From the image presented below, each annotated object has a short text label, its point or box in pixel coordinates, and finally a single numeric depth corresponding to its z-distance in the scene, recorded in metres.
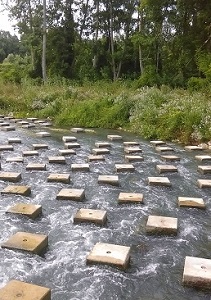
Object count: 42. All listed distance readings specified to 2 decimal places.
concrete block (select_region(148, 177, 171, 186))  5.11
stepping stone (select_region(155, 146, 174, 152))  7.55
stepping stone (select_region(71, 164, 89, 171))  5.84
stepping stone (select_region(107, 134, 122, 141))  8.89
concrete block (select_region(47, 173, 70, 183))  5.13
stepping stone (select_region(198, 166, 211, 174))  5.85
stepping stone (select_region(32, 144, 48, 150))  7.61
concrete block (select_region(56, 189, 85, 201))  4.38
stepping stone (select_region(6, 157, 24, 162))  6.35
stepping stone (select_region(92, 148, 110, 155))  7.16
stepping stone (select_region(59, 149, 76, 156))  7.06
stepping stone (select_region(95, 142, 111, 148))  7.89
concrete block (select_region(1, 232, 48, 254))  3.02
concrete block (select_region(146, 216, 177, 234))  3.47
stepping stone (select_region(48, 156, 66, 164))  6.34
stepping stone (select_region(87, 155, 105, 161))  6.57
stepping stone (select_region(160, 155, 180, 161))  6.79
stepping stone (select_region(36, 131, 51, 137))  9.14
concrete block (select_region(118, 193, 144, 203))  4.32
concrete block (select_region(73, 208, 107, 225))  3.65
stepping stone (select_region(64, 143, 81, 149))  7.72
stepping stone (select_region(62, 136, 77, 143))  8.40
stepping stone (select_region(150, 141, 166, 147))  8.24
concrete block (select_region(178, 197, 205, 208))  4.23
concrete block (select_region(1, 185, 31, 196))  4.53
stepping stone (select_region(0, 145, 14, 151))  7.42
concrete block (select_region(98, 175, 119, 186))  5.12
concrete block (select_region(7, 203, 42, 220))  3.80
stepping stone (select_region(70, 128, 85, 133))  10.02
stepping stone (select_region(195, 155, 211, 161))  6.75
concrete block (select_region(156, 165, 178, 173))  5.83
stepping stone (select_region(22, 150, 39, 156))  6.92
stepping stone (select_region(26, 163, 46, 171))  5.81
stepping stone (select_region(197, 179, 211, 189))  5.05
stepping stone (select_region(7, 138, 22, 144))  8.16
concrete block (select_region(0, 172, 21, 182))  5.18
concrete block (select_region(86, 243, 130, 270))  2.80
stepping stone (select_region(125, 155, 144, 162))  6.62
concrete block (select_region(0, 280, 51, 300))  2.23
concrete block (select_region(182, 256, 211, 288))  2.57
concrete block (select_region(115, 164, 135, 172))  5.88
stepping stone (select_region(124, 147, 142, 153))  7.30
